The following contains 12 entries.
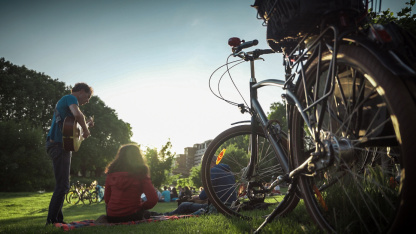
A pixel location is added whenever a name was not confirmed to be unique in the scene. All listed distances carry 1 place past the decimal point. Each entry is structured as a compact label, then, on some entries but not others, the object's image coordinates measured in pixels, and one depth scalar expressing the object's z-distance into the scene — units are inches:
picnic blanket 147.0
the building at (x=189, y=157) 3395.7
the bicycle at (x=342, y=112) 45.1
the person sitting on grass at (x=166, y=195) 755.4
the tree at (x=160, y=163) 1203.2
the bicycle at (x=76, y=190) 734.3
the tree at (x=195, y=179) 1023.1
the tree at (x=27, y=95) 1181.7
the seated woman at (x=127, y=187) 170.4
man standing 169.0
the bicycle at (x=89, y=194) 733.9
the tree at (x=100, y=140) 1384.1
